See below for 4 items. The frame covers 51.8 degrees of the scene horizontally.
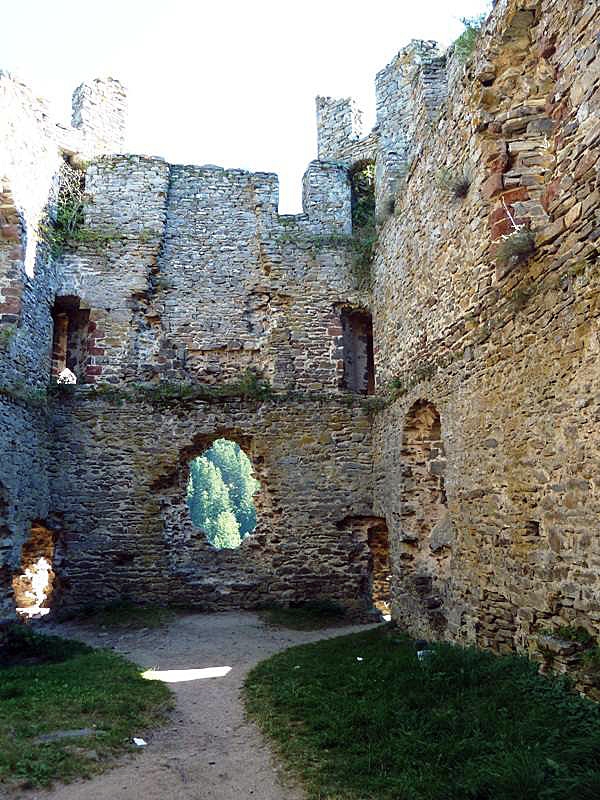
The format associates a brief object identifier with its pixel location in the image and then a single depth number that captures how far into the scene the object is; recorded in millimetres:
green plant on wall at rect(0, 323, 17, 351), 10638
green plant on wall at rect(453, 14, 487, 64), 8234
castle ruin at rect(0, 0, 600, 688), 6062
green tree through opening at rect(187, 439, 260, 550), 45438
